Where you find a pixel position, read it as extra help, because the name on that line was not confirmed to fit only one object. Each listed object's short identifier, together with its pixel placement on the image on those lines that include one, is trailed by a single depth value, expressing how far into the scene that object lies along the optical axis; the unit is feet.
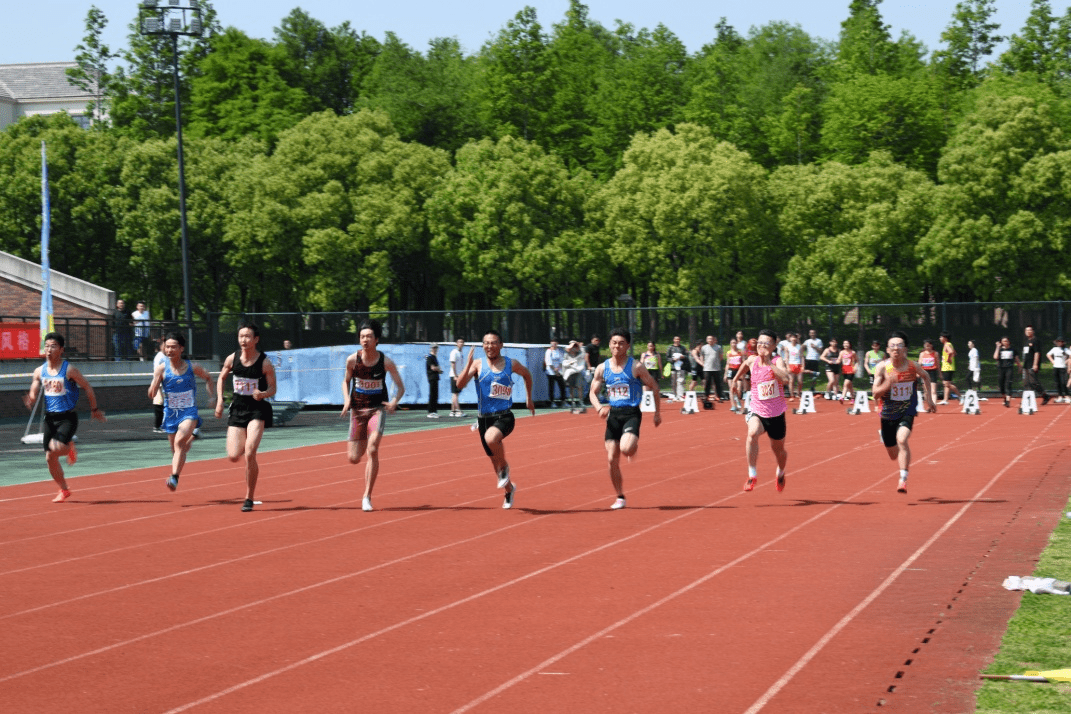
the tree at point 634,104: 233.96
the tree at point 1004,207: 167.63
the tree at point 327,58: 272.10
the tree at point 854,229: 176.86
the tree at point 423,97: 234.79
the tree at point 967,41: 244.42
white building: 379.14
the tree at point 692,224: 186.60
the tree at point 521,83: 236.43
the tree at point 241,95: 222.69
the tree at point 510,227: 182.60
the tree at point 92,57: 250.78
